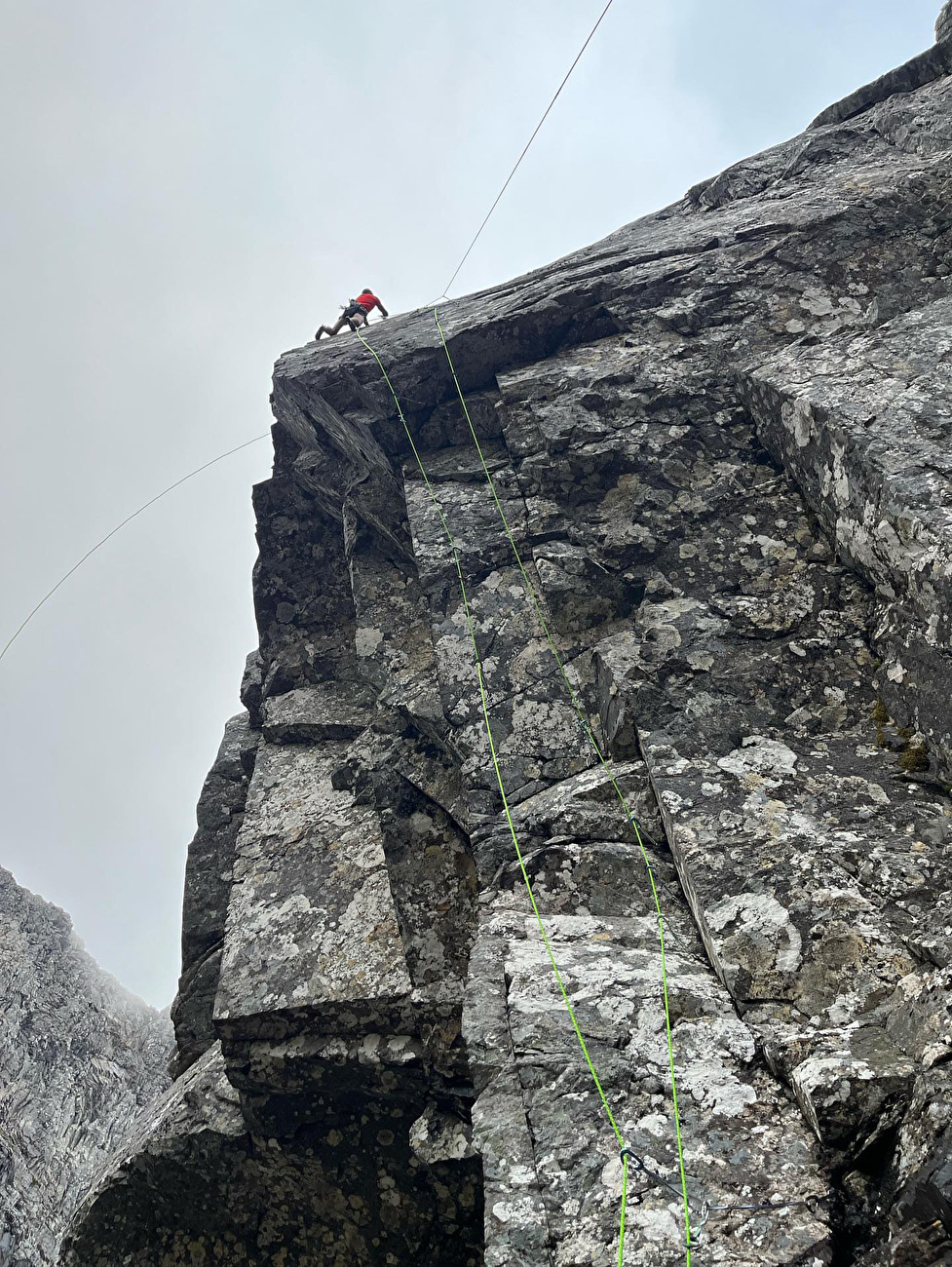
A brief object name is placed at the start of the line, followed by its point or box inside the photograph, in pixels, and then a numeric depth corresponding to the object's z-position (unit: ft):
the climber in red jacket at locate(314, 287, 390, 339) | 33.47
